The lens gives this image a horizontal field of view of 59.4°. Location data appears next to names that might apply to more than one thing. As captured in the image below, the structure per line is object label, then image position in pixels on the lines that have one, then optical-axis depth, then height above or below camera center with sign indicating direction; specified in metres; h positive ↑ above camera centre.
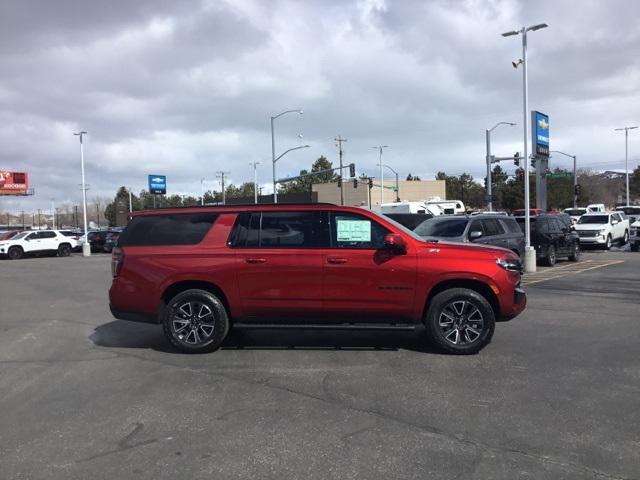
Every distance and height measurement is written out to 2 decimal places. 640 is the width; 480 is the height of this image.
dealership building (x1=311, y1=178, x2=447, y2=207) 91.88 +4.98
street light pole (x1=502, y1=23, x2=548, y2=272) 18.20 +3.55
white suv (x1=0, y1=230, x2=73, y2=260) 32.81 -0.87
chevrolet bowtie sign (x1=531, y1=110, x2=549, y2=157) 29.36 +4.65
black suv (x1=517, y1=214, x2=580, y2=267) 19.36 -0.80
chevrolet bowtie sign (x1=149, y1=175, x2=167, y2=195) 72.69 +5.58
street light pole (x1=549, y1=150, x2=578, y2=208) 49.26 +4.89
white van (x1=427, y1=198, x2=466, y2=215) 38.03 +0.88
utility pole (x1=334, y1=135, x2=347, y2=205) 68.03 +9.67
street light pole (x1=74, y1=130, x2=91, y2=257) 34.94 -1.25
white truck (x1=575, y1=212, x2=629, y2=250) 26.59 -0.66
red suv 7.01 -0.69
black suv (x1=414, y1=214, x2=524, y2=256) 14.34 -0.29
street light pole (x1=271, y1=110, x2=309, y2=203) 45.56 +5.51
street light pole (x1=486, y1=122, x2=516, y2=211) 37.20 +3.66
